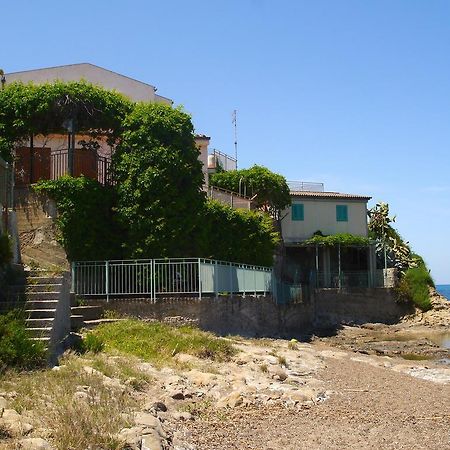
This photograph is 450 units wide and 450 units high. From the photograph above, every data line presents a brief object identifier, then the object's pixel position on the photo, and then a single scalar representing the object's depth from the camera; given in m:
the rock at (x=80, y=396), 9.34
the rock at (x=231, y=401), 11.20
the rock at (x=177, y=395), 11.45
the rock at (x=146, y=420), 8.84
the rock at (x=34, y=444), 7.08
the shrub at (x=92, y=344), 14.79
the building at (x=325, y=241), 44.34
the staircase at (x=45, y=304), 13.70
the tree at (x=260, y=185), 40.06
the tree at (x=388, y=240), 47.00
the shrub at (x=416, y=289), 44.16
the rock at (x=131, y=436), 7.80
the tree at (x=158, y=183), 22.48
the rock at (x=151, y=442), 7.93
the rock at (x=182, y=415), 10.09
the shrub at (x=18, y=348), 11.53
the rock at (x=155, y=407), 9.99
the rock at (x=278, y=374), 14.26
